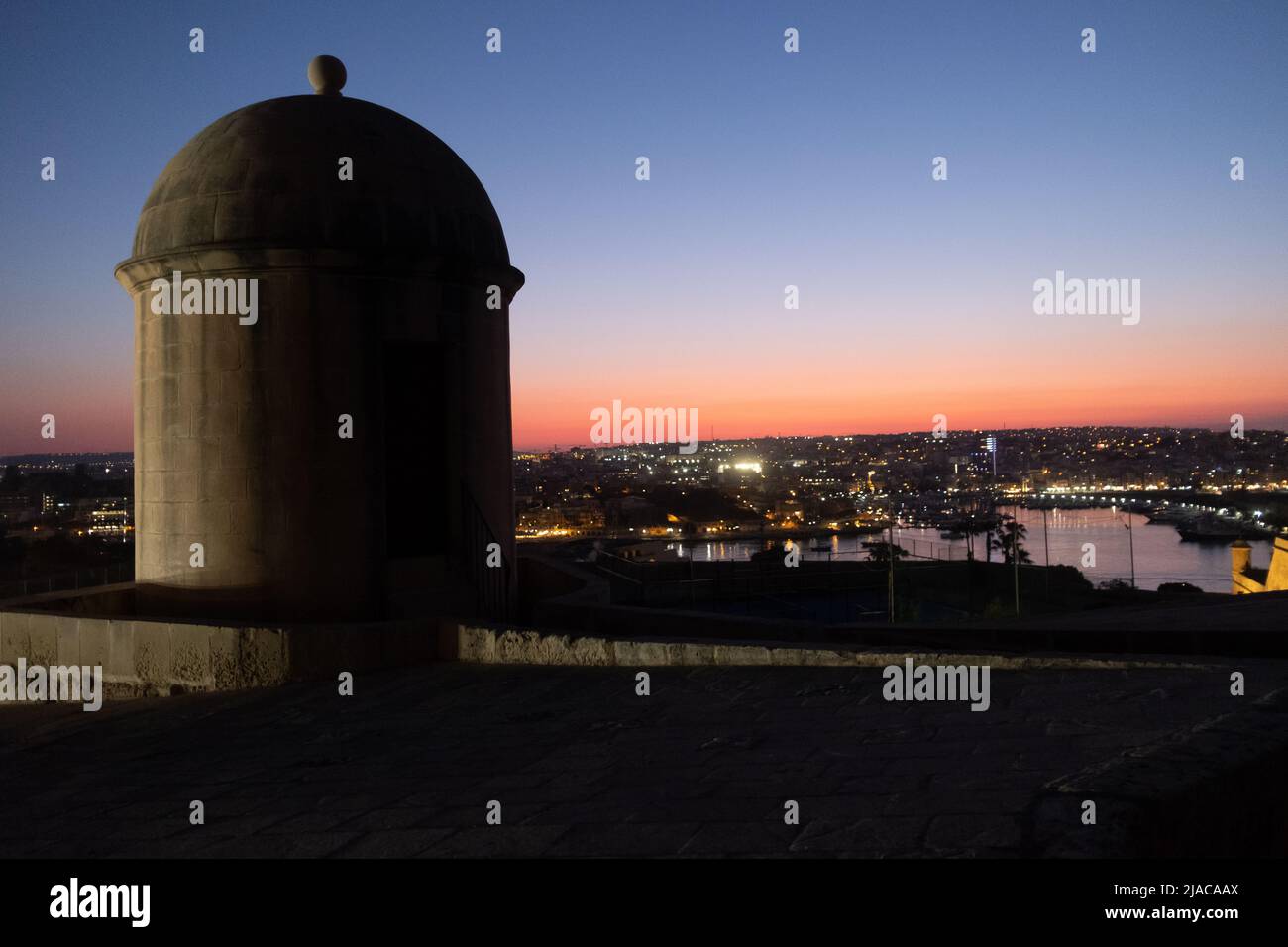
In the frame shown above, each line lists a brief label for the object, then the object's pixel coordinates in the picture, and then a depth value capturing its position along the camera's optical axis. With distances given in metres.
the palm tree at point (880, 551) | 36.03
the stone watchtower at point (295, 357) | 8.49
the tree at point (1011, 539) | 45.55
